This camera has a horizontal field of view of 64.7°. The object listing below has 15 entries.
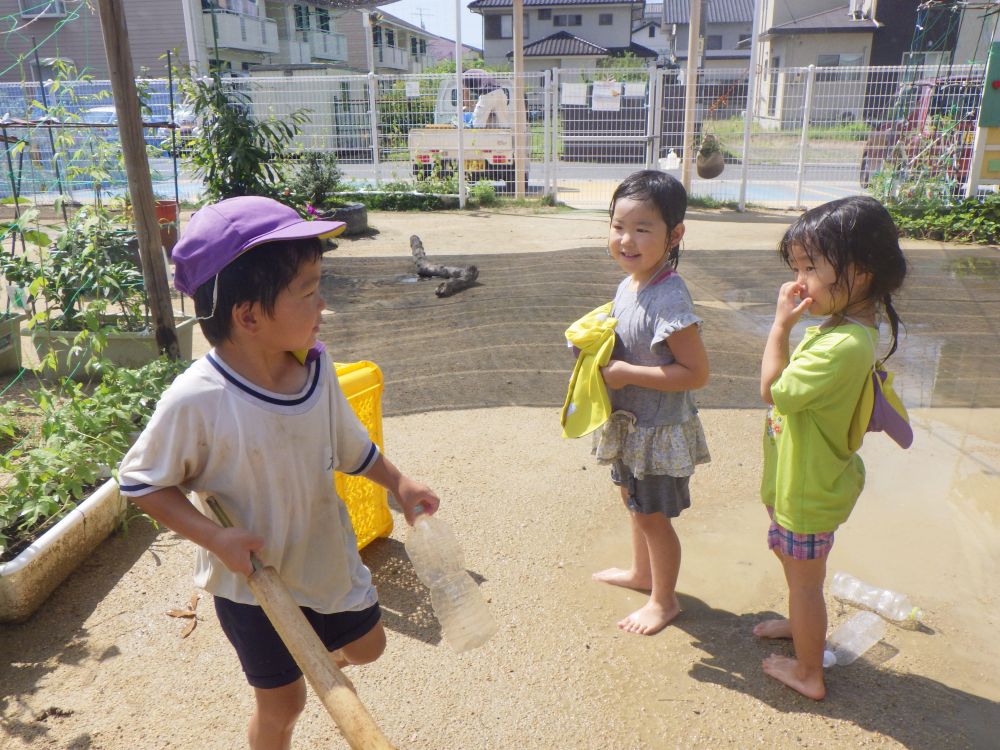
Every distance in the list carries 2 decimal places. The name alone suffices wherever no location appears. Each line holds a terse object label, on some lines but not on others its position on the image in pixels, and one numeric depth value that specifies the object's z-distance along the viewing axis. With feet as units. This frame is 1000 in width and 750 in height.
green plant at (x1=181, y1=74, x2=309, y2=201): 23.70
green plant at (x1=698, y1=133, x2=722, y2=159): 42.19
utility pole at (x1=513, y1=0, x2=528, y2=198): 42.39
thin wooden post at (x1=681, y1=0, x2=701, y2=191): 39.42
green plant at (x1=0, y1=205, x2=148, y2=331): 15.93
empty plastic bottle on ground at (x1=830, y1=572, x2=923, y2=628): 8.79
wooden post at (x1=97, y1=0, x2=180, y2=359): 12.48
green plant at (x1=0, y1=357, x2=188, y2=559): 9.95
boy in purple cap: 5.06
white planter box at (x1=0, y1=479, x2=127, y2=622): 8.97
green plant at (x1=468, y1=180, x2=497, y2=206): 43.50
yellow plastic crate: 9.43
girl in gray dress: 7.61
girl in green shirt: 6.59
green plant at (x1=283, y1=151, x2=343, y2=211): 36.17
